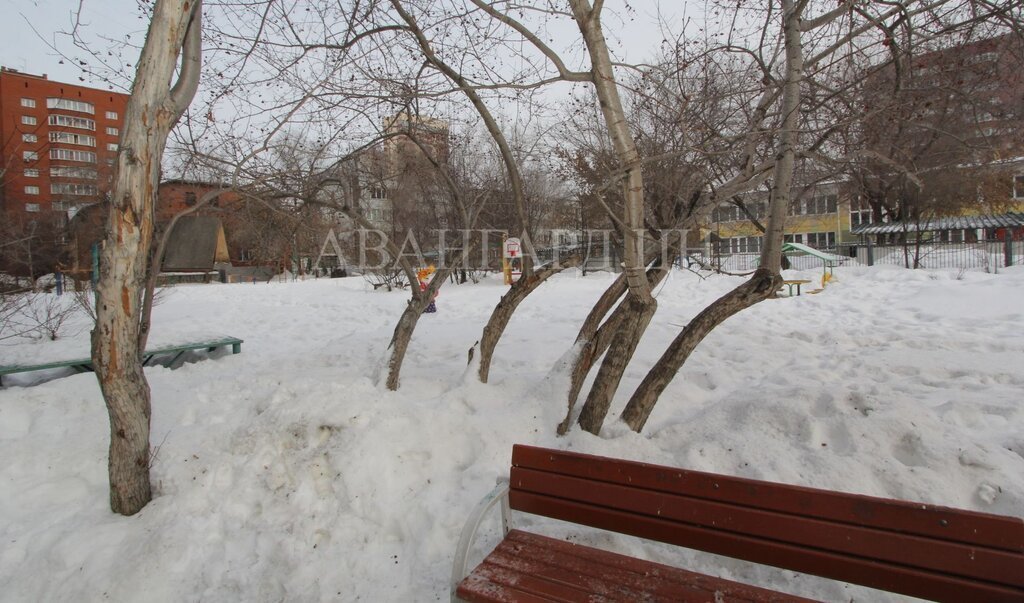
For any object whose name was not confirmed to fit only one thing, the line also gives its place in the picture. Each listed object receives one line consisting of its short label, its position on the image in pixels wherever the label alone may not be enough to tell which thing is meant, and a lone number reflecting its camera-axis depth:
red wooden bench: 1.73
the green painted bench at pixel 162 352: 5.64
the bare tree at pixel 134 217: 2.77
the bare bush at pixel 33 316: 6.67
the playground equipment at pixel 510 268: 19.92
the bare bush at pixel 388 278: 16.42
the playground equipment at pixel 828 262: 15.28
